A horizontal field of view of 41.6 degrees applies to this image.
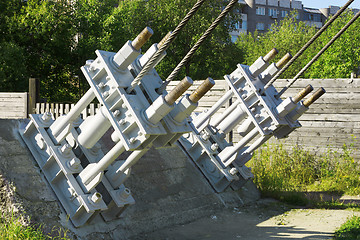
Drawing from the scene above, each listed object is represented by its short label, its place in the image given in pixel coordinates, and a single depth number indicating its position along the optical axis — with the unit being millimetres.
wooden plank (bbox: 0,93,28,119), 12212
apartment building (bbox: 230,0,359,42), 65188
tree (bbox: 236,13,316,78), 39716
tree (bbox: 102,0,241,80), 27328
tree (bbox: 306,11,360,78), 26469
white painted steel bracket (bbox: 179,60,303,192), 7301
